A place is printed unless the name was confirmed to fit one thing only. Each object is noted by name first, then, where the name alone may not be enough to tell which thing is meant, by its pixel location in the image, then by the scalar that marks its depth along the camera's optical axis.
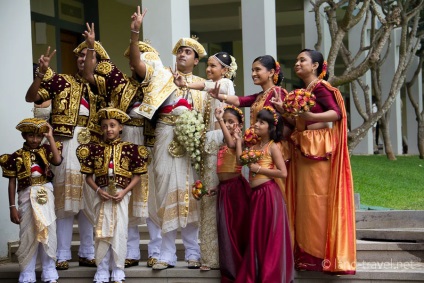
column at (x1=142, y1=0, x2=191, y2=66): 9.50
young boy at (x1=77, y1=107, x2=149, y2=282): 6.76
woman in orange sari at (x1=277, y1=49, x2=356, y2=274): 6.47
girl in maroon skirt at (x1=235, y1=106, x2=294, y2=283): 6.40
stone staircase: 6.63
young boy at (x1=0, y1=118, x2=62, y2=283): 6.89
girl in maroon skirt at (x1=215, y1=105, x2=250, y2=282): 6.63
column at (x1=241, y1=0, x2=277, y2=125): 12.33
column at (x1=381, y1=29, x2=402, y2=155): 23.95
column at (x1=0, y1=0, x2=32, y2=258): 8.18
